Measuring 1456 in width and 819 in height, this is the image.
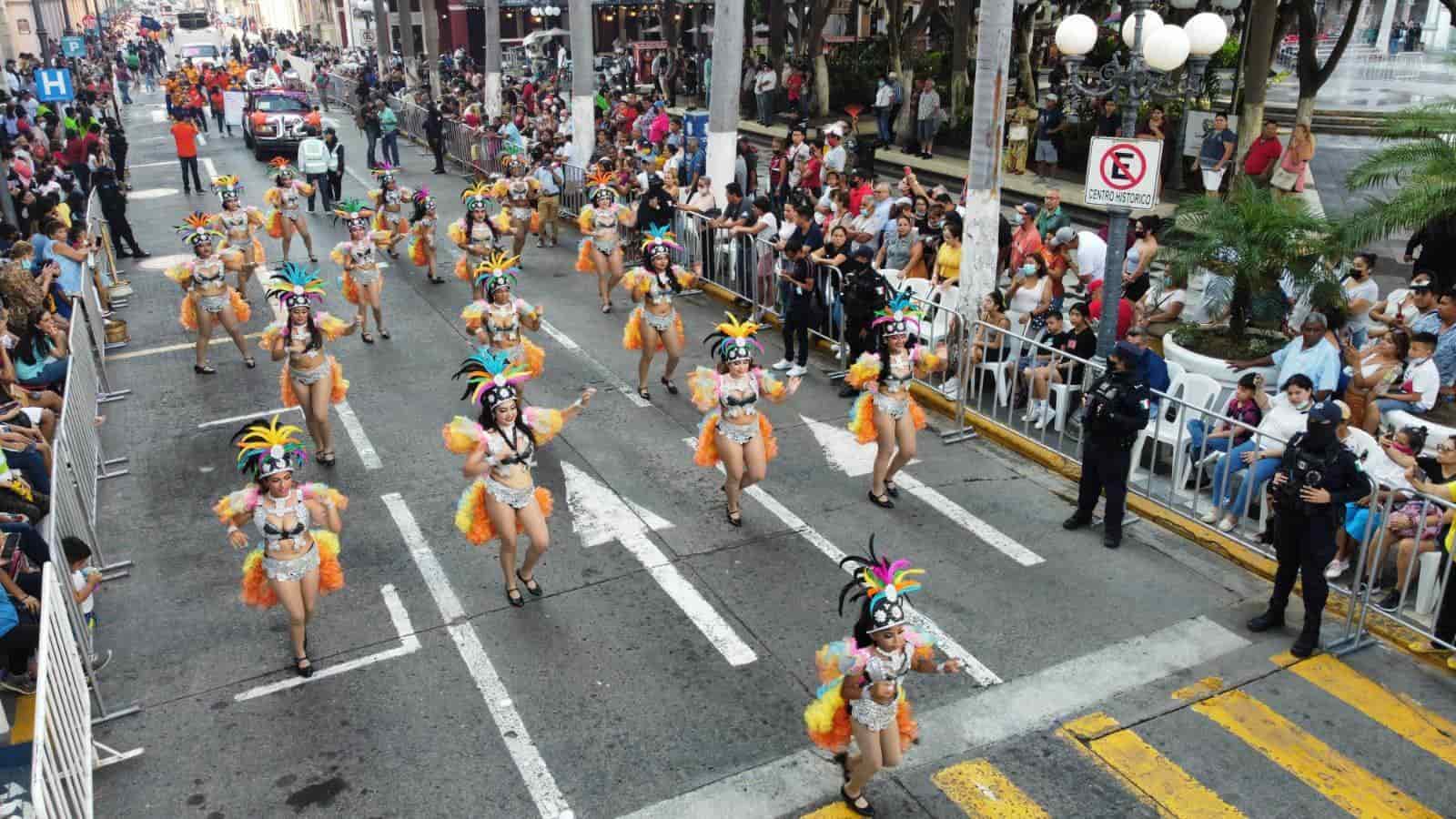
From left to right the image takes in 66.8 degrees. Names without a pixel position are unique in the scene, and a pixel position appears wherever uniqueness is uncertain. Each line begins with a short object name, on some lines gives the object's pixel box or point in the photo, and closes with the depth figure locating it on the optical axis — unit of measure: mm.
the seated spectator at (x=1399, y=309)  10727
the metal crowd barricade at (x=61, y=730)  5082
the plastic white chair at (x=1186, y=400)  9836
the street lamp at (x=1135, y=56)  9891
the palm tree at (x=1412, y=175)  11750
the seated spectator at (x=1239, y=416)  9016
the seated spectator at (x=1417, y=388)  9398
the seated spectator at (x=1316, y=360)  9438
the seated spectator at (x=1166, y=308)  11945
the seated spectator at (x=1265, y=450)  8586
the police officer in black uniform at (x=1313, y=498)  7086
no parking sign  9320
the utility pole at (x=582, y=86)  24062
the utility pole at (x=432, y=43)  35938
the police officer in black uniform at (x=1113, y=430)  8477
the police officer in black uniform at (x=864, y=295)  11938
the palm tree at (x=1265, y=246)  10672
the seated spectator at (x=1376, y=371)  9477
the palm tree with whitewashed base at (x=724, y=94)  17359
